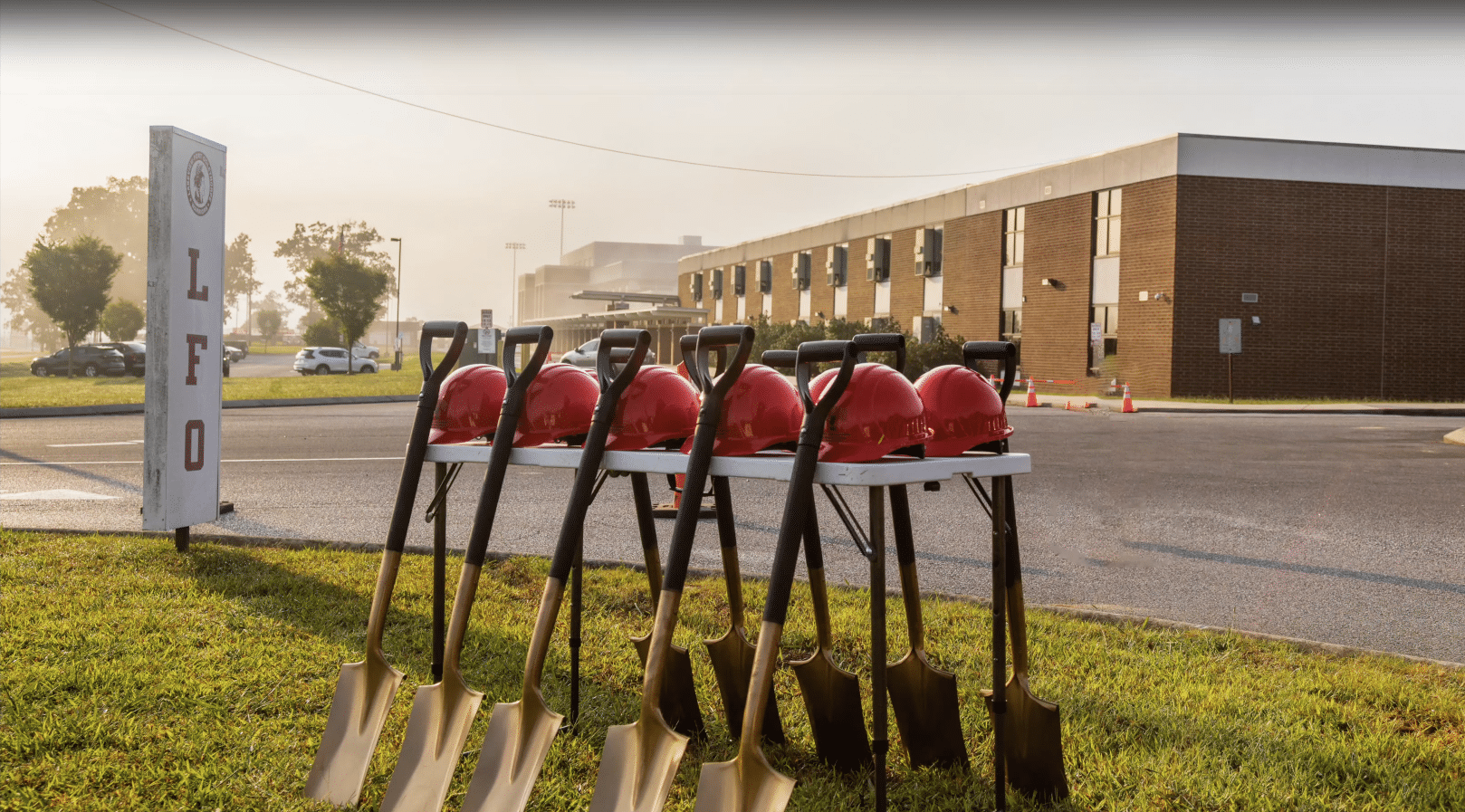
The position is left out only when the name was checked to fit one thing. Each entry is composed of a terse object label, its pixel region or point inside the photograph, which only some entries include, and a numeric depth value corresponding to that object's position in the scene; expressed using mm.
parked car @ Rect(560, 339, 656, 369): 33969
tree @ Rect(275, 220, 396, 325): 111312
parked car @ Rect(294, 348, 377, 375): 54938
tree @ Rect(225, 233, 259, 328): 142875
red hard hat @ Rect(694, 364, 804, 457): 2906
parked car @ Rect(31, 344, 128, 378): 44688
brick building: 29953
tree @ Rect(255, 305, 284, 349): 159875
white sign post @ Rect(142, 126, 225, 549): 6141
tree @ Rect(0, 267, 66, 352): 129750
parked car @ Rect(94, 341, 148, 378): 44094
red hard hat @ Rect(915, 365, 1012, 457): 3062
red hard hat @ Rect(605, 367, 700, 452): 3137
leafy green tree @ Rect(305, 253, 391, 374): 55594
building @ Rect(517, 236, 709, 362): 73250
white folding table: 2684
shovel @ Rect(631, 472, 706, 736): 3740
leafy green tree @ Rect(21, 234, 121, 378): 46156
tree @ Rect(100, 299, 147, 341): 74688
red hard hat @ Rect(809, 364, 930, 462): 2744
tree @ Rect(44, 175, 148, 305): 101875
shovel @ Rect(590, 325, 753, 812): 2701
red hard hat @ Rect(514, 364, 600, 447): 3318
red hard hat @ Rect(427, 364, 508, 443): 3484
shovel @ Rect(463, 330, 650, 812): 2902
